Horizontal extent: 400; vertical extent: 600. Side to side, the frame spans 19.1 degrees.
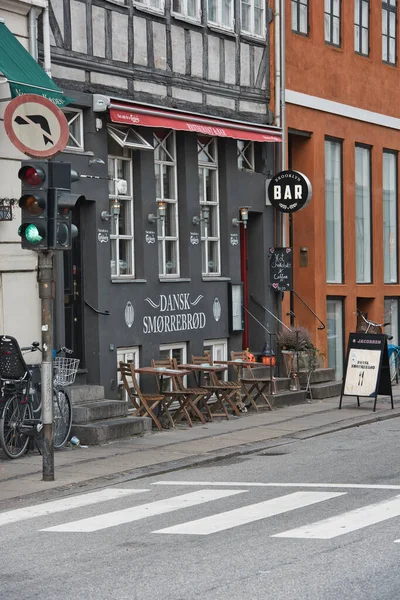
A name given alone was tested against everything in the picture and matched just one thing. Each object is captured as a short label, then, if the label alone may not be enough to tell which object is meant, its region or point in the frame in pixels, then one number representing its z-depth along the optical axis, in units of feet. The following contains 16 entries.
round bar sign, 67.05
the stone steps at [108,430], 49.19
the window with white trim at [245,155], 67.31
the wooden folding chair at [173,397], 55.06
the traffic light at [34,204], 39.58
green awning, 46.57
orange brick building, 72.84
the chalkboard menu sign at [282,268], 68.23
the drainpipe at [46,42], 51.01
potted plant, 67.56
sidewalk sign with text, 61.26
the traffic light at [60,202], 39.73
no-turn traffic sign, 40.73
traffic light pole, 39.96
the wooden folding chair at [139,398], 53.98
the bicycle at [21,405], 45.50
